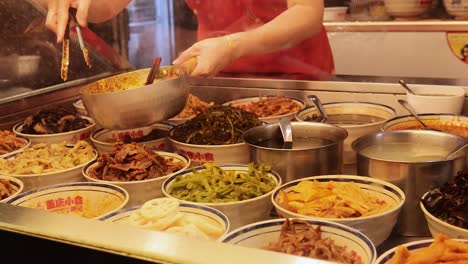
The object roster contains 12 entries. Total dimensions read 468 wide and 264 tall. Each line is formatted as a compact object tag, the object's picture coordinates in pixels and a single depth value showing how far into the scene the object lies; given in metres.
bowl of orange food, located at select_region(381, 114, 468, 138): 1.95
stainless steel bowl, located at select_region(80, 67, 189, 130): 1.80
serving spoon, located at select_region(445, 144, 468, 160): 1.61
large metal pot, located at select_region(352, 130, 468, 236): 1.49
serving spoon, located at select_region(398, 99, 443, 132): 1.97
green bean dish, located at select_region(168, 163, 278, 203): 1.56
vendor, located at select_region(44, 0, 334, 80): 2.09
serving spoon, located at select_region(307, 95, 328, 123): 2.08
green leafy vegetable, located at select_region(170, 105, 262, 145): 1.95
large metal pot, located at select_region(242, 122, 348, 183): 1.64
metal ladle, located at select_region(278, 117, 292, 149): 1.82
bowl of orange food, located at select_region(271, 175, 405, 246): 1.36
